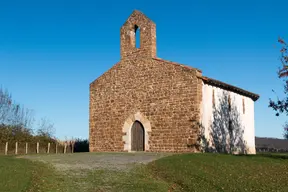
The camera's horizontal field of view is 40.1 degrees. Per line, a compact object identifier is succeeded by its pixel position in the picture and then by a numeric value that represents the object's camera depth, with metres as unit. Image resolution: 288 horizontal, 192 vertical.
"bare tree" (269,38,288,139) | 23.70
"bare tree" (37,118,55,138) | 34.03
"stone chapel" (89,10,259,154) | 24.92
